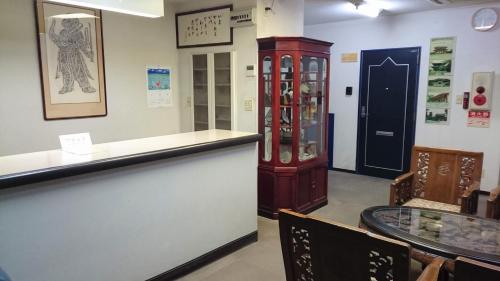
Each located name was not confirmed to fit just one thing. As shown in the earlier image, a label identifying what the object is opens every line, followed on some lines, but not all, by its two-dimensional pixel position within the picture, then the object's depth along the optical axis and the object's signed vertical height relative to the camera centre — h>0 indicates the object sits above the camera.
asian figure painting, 3.59 +0.29
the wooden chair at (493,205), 2.49 -0.78
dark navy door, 5.27 -0.29
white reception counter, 1.93 -0.75
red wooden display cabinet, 3.84 -0.29
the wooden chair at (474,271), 1.05 -0.52
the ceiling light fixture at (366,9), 4.29 +1.02
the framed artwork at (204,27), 4.23 +0.75
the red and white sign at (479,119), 4.68 -0.36
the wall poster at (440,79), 4.88 +0.15
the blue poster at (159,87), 4.61 +0.04
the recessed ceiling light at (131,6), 2.26 +0.55
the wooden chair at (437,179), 3.03 -0.75
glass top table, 1.81 -0.79
